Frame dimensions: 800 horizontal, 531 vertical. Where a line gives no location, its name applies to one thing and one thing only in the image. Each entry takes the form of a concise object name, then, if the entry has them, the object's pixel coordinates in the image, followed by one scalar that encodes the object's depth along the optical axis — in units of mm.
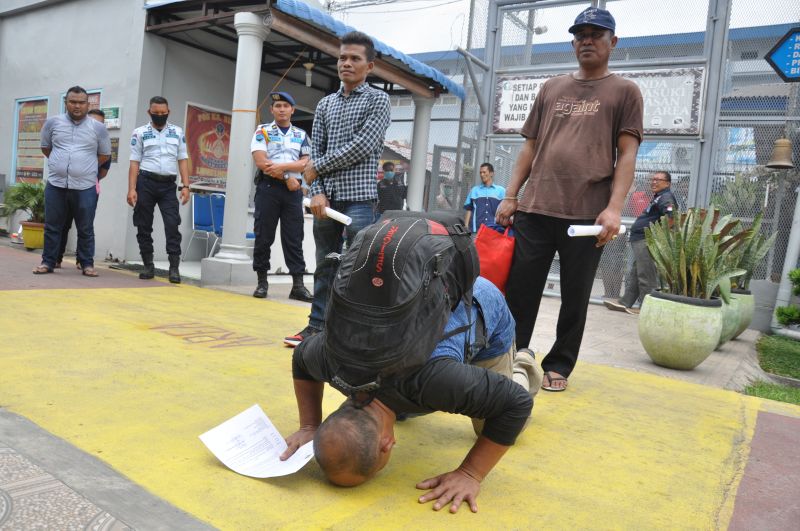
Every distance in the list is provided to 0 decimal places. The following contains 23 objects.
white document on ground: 1905
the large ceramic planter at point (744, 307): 5438
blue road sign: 6316
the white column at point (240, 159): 6559
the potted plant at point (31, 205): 8195
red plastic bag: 3117
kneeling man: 1729
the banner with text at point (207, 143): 8492
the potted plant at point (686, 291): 4062
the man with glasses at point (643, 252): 6867
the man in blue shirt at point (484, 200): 7977
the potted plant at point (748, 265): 5449
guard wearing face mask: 6301
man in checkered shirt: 3393
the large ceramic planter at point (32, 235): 8203
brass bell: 6707
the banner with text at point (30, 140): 9406
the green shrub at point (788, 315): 6492
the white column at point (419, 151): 10133
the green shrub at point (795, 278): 6227
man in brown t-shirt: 3016
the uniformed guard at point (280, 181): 5398
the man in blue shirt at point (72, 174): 6070
